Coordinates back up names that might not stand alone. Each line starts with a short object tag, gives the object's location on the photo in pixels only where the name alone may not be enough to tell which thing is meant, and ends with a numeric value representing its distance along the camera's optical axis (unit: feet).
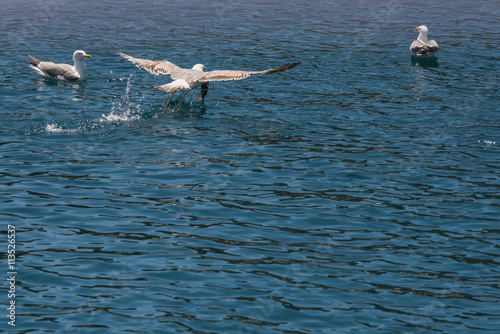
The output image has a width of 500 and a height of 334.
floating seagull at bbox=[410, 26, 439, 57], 86.93
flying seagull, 63.52
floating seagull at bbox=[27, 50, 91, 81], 75.41
